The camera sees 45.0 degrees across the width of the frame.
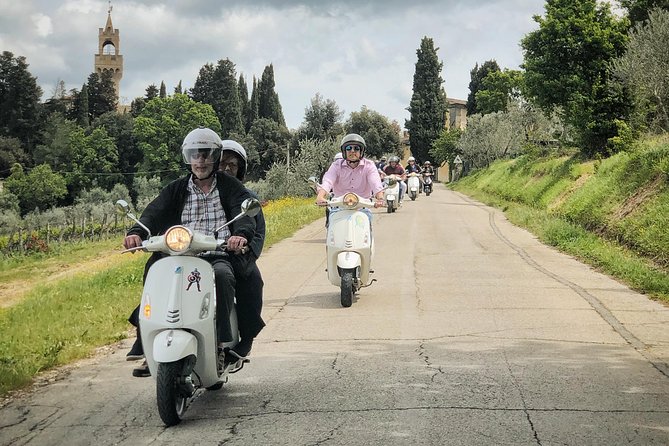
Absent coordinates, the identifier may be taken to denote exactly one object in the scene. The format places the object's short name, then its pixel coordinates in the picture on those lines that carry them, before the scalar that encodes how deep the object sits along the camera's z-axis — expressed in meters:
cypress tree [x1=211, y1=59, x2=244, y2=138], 103.94
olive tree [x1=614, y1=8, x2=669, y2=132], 21.12
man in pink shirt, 10.79
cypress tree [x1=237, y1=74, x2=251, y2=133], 109.19
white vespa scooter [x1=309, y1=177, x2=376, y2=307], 9.84
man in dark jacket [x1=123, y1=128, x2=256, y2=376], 5.57
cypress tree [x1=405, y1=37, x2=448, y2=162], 91.19
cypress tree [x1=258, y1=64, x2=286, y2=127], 107.44
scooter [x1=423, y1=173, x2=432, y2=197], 42.38
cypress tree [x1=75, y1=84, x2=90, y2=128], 107.69
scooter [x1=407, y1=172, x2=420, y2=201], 35.09
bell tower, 171.25
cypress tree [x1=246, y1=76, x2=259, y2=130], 108.69
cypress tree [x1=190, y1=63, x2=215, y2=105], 108.31
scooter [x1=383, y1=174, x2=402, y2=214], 26.06
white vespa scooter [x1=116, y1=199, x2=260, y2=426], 4.88
